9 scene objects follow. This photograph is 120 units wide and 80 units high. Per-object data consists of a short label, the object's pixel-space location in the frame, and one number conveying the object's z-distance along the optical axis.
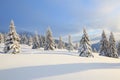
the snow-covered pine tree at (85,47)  22.32
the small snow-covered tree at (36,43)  41.56
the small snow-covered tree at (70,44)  43.91
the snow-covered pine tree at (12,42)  20.42
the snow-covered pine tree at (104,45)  30.75
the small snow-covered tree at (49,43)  33.51
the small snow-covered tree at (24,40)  63.79
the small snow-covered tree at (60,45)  50.97
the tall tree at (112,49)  30.19
